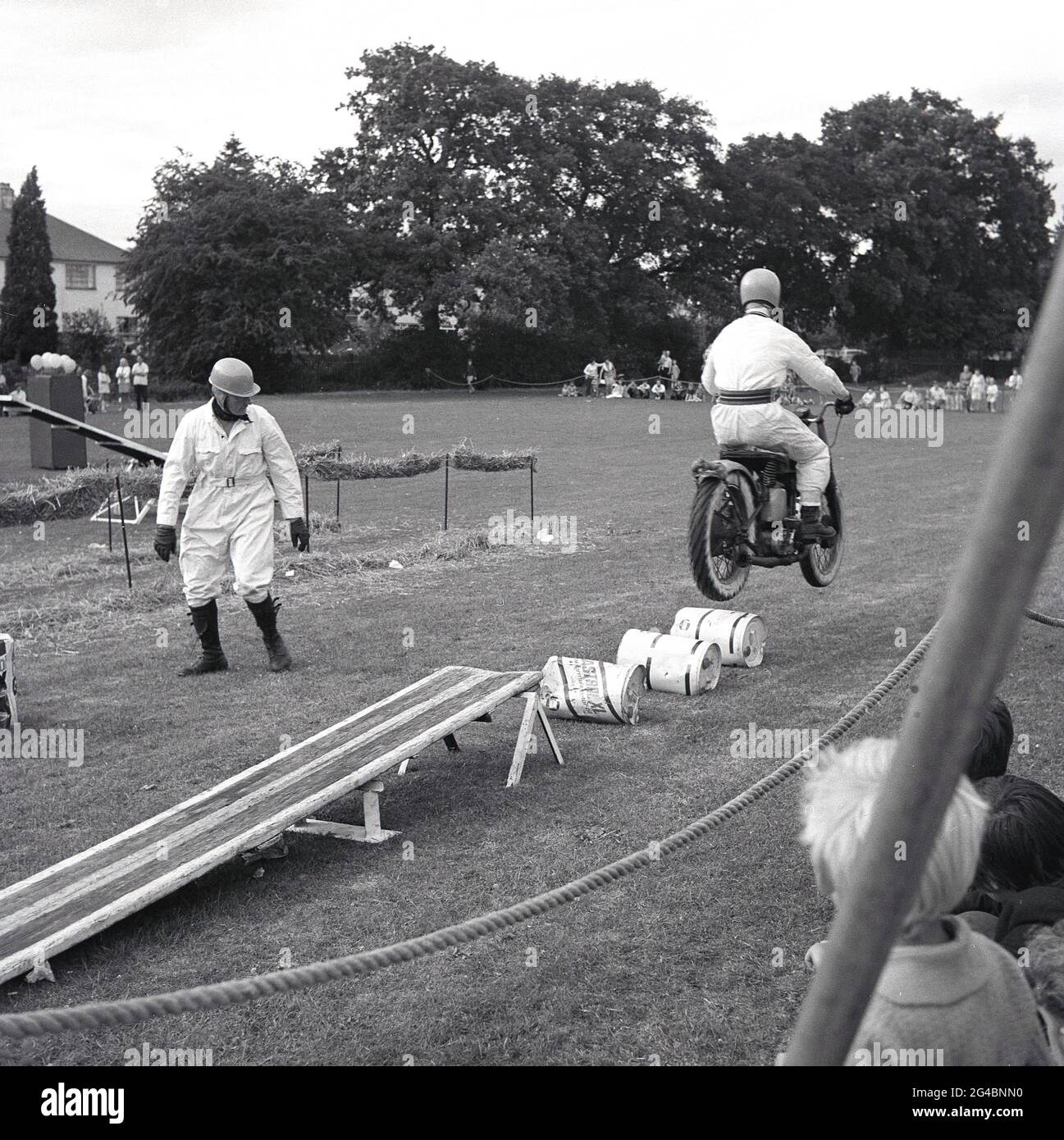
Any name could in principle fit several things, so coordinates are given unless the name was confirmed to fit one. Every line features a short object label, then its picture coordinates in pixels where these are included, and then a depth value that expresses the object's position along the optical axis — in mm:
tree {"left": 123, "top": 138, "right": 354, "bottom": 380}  48062
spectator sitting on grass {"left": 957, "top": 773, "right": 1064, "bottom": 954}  3646
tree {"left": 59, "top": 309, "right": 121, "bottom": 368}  55031
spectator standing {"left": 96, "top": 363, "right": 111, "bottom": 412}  44625
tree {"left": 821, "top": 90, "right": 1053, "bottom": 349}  70500
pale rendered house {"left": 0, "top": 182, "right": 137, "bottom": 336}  78938
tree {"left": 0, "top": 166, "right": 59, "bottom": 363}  59469
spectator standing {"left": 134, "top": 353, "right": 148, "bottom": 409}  42281
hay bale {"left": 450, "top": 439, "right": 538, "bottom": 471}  16250
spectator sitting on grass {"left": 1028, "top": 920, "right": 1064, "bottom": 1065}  2883
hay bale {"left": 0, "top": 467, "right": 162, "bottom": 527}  17859
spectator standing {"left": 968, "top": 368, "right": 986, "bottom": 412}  50156
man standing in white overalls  8711
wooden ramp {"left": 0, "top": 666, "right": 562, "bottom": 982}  4535
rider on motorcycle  8188
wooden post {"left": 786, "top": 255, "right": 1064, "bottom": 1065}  1258
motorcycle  8242
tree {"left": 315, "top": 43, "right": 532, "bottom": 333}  55094
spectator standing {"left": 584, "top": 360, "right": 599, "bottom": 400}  52406
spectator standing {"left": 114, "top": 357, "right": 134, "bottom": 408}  45031
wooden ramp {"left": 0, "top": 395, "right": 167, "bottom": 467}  12452
